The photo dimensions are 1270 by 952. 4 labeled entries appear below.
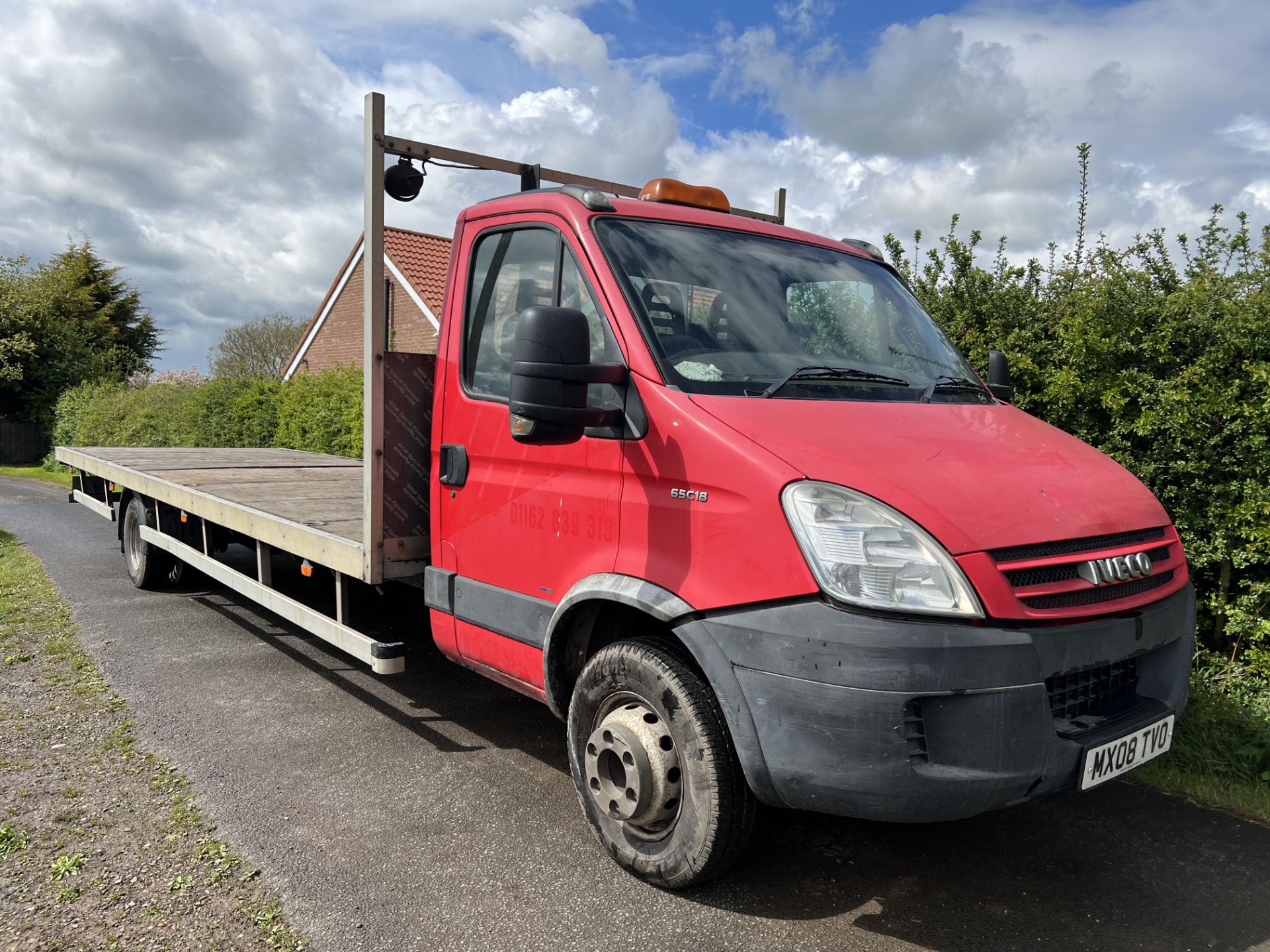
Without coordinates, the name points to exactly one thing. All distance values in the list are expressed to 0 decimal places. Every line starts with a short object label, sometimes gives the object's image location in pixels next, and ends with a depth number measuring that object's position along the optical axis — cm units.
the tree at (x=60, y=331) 2942
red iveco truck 249
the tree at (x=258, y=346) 3562
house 1898
